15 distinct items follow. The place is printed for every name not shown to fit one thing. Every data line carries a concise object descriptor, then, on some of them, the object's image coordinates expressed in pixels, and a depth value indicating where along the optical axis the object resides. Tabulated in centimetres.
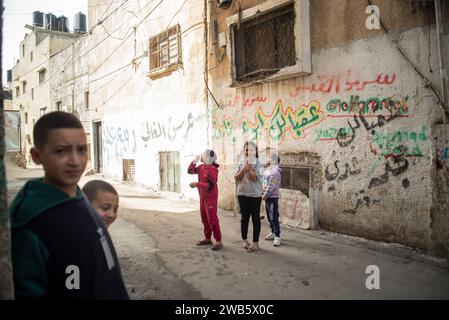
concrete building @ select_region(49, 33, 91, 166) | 1585
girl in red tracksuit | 489
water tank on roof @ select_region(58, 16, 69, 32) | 2528
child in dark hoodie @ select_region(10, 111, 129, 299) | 117
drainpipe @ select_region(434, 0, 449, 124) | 418
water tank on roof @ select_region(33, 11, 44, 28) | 2623
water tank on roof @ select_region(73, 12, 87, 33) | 2466
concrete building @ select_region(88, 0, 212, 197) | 884
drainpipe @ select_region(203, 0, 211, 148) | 823
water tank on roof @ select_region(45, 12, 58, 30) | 2550
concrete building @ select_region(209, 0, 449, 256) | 443
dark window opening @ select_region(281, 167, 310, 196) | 607
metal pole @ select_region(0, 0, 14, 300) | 119
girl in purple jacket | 513
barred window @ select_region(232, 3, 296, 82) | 628
